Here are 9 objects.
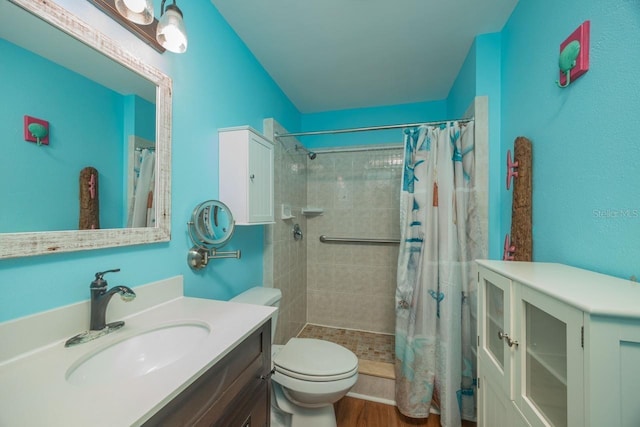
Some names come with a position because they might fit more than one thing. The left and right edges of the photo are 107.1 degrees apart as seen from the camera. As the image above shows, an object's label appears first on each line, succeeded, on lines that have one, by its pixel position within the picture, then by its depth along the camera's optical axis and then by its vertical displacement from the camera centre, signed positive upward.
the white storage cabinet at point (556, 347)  0.48 -0.34
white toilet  1.22 -0.86
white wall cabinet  1.35 +0.25
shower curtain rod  1.56 +0.63
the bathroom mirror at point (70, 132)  0.62 +0.27
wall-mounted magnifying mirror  1.17 -0.09
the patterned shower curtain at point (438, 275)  1.45 -0.39
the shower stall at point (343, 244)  2.28 -0.32
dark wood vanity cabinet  0.56 -0.52
